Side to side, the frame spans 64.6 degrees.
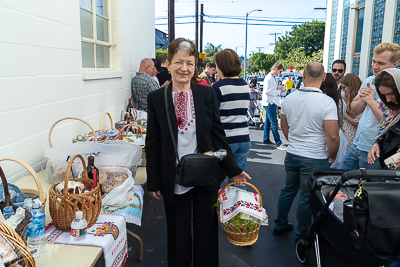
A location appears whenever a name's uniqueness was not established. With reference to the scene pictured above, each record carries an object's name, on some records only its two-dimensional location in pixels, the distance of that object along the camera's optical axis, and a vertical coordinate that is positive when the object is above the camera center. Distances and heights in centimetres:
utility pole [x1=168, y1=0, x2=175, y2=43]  939 +187
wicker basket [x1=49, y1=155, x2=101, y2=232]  194 -78
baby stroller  180 -94
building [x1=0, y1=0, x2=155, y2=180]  273 +12
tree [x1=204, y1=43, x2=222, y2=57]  10595 +1120
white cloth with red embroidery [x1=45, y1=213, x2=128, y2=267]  191 -98
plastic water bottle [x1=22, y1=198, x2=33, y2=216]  177 -70
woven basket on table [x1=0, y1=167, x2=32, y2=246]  157 -70
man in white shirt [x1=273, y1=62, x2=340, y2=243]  291 -48
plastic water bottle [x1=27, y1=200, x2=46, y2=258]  171 -82
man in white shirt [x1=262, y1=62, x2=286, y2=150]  747 -38
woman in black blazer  218 -48
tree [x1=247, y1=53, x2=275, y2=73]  9019 +580
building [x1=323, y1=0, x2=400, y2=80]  805 +165
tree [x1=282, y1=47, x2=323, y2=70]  4133 +349
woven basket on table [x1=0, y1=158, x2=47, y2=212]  186 -64
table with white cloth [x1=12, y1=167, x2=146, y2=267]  172 -98
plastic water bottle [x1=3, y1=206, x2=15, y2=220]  165 -69
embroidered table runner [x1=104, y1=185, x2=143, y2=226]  241 -100
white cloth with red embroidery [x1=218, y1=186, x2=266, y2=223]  212 -83
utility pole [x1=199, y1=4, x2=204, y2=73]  2330 +437
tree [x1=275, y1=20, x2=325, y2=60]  5331 +796
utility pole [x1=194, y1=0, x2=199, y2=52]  2126 +376
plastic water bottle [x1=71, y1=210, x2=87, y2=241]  190 -88
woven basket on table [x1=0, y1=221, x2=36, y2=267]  132 -70
